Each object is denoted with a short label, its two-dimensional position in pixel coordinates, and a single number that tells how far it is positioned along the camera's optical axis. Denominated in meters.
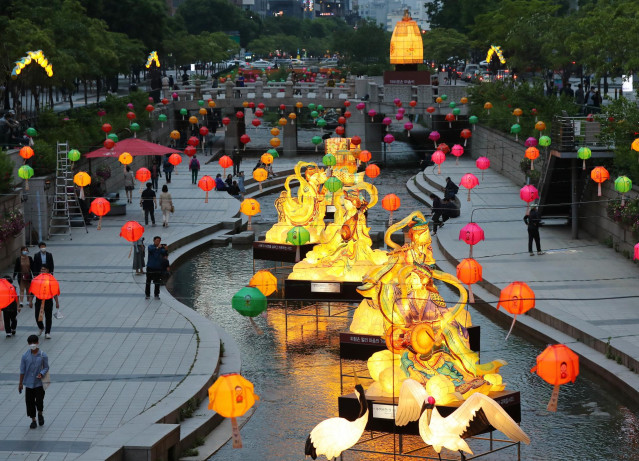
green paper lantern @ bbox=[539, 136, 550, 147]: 44.12
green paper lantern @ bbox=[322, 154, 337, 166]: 44.25
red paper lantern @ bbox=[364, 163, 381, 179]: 46.66
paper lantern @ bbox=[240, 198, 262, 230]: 38.59
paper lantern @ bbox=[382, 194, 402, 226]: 38.56
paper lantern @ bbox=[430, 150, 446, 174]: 49.34
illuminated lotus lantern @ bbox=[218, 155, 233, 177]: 47.22
